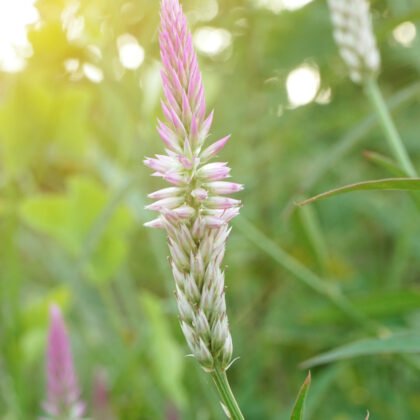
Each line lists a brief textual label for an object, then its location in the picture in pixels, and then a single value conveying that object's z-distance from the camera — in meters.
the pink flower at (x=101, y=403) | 0.59
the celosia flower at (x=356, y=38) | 0.48
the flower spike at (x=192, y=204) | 0.29
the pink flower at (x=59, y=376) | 0.50
